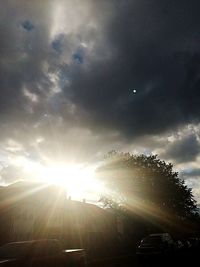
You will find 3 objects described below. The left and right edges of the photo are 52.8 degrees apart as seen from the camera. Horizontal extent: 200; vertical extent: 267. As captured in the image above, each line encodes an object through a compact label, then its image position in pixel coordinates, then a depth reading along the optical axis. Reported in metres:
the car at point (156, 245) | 12.67
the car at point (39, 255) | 6.00
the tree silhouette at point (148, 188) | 34.12
